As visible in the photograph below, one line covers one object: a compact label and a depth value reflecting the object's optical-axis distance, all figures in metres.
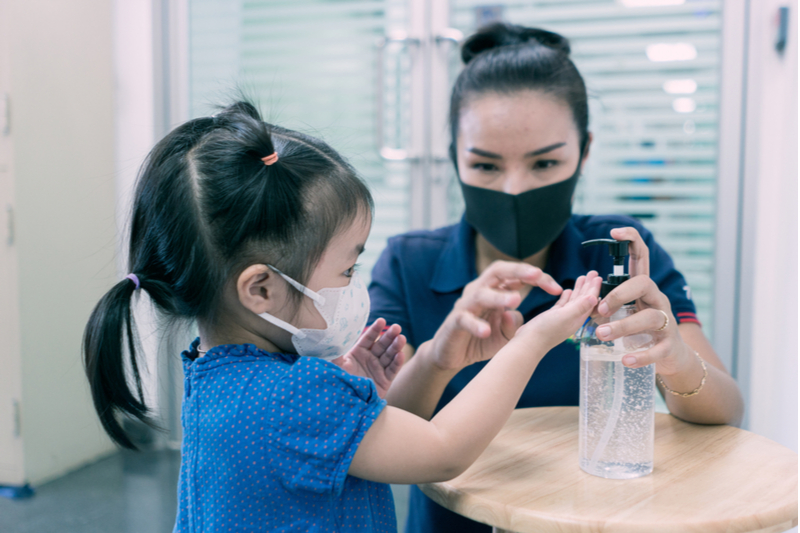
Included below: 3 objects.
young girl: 0.71
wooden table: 0.67
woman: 1.18
